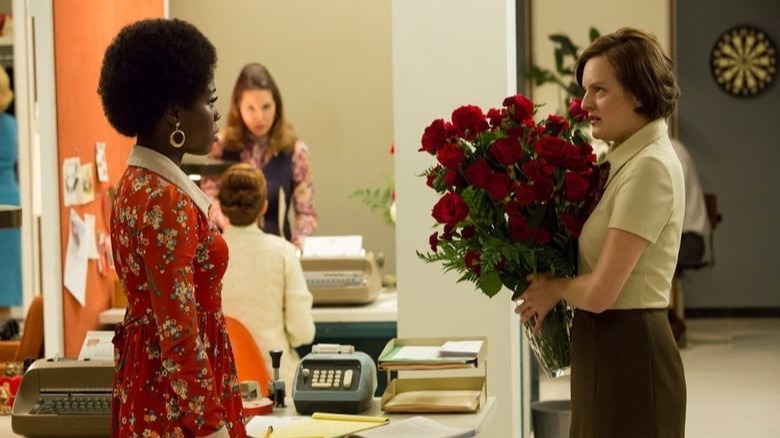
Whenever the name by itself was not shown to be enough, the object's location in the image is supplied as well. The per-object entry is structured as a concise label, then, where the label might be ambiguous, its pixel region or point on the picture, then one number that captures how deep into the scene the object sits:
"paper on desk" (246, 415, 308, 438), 4.66
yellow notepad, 4.58
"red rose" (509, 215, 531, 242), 4.38
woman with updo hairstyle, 7.66
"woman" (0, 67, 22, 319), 9.72
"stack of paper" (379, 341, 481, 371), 5.06
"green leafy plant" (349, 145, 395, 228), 9.84
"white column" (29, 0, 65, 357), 7.85
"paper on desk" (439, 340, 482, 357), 5.14
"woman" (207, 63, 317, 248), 9.79
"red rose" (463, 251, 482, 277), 4.49
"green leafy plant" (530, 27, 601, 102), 15.48
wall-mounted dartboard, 18.28
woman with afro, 3.53
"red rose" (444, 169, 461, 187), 4.45
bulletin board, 8.02
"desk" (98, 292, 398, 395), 8.43
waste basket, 6.76
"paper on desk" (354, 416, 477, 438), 4.48
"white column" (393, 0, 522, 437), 6.58
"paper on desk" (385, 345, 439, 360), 5.17
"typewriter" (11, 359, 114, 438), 4.99
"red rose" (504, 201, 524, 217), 4.39
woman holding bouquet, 4.35
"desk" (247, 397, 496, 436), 4.76
